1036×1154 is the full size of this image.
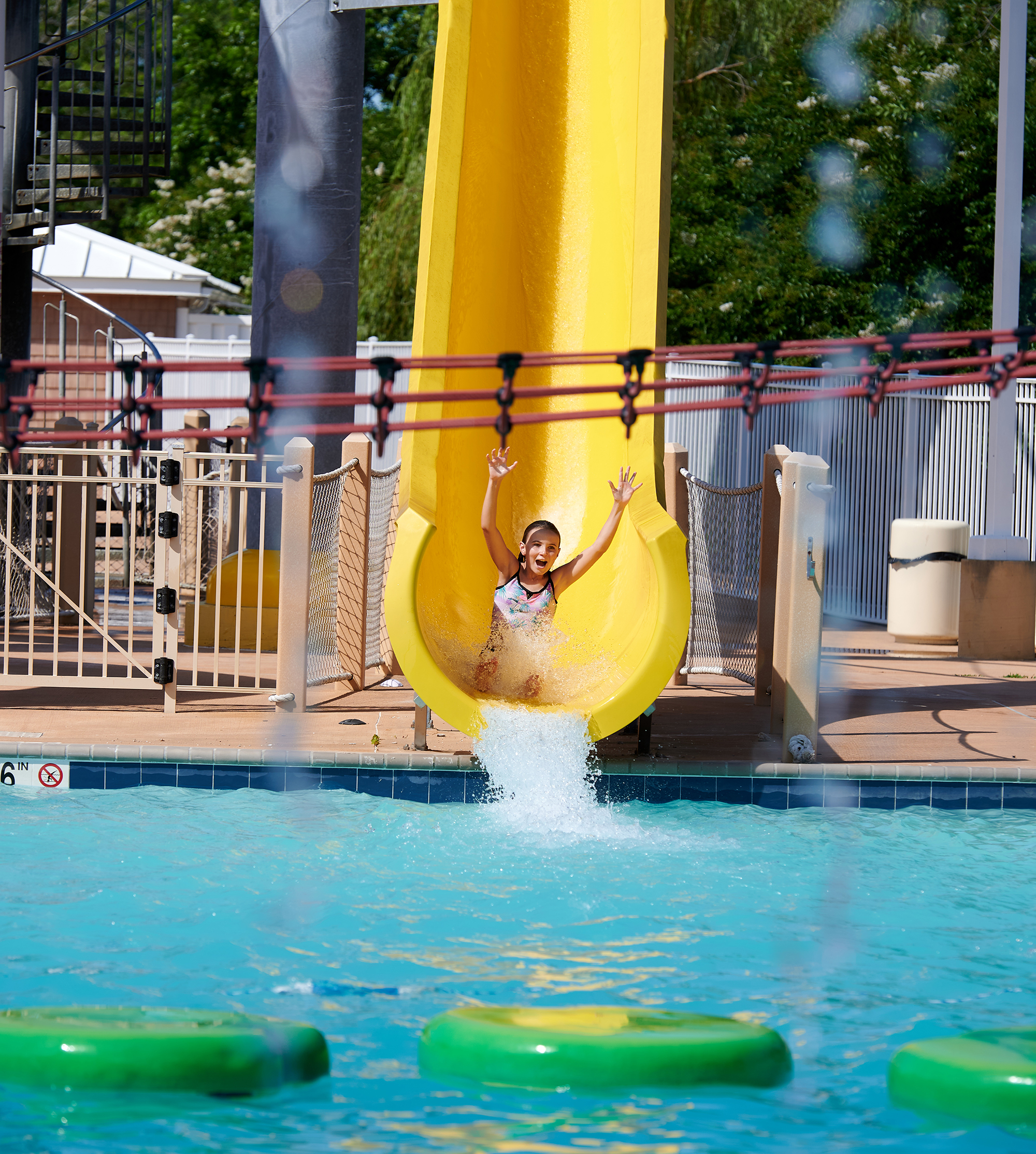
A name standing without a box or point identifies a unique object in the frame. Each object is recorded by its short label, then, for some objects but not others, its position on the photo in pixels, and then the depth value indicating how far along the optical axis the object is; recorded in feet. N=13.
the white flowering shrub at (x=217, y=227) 199.52
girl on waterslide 48.34
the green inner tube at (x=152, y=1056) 26.66
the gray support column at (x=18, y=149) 81.20
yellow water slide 46.26
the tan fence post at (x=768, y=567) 58.34
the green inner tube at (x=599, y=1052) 27.17
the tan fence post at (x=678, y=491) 63.77
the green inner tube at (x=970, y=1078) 26.37
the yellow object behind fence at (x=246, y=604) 70.59
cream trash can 78.64
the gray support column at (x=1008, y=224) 75.61
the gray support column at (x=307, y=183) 74.33
